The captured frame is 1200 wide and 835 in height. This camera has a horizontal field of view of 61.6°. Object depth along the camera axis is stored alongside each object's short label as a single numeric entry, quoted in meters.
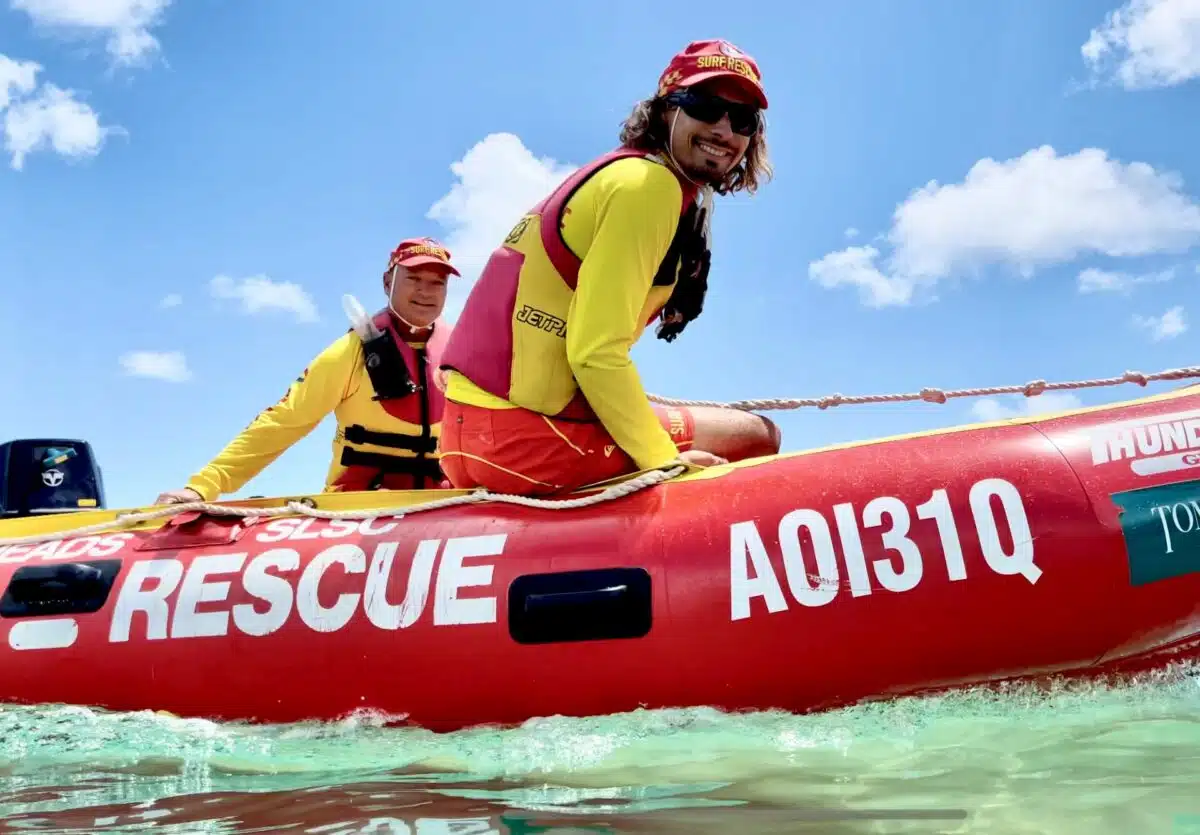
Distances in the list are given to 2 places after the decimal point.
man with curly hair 2.59
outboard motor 4.28
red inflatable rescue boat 2.38
